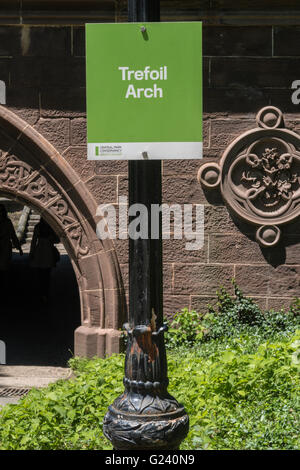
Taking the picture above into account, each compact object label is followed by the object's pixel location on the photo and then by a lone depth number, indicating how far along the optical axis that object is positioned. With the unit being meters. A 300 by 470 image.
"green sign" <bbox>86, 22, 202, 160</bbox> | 5.66
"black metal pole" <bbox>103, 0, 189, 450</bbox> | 5.80
